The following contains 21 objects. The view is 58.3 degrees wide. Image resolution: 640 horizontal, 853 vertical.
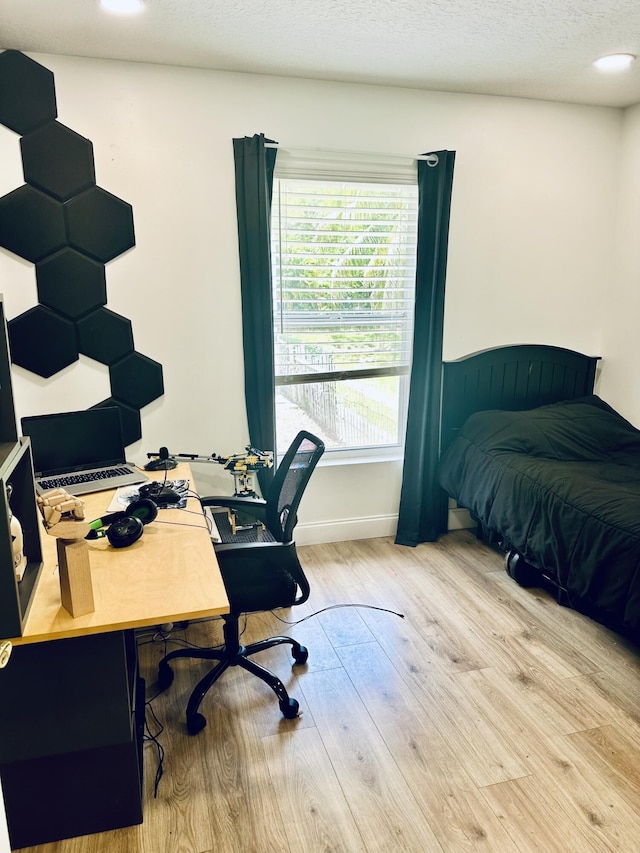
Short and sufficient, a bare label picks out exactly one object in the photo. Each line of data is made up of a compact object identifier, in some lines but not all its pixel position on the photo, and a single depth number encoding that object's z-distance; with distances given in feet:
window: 10.52
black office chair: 6.68
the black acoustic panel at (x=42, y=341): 9.17
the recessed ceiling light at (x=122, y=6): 7.13
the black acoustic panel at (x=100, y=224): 9.14
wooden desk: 4.95
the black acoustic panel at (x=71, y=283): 9.14
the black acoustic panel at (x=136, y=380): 9.81
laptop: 8.13
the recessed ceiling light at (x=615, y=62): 8.97
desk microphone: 8.93
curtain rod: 10.12
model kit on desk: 9.18
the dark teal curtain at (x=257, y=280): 9.62
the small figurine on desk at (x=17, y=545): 4.74
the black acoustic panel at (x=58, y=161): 8.77
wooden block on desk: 4.74
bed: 8.05
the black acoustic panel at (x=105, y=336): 9.52
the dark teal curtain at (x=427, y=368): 10.68
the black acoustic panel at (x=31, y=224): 8.80
